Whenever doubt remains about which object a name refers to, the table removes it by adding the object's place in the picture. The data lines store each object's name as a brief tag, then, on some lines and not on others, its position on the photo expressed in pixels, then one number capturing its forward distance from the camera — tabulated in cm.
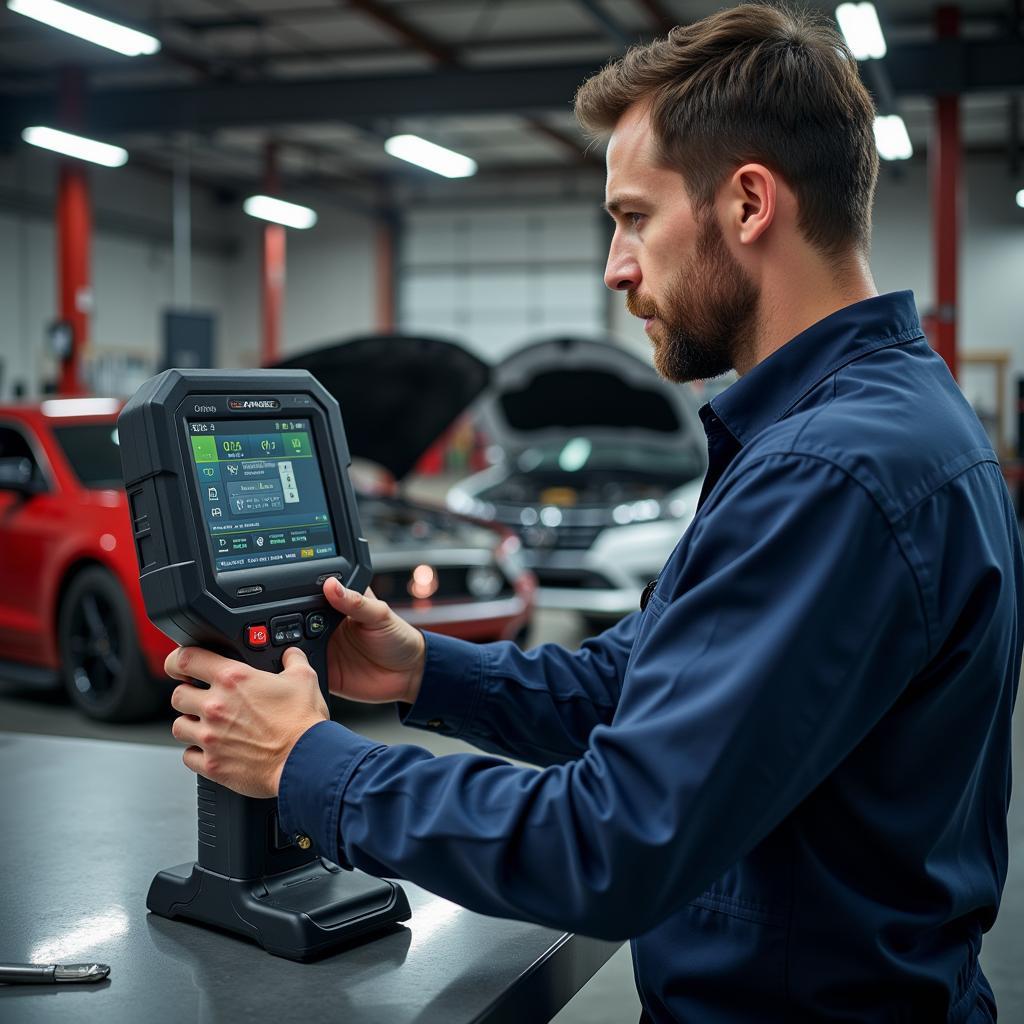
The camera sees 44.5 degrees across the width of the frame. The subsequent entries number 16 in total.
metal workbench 101
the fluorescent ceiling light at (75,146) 1142
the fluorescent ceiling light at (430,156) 1181
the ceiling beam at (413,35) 1191
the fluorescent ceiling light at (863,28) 749
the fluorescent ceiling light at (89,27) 776
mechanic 93
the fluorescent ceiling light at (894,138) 1022
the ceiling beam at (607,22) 940
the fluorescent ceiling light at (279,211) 1490
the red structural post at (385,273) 2108
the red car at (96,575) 491
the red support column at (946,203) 1067
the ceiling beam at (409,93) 1012
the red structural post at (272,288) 1783
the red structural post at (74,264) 1292
